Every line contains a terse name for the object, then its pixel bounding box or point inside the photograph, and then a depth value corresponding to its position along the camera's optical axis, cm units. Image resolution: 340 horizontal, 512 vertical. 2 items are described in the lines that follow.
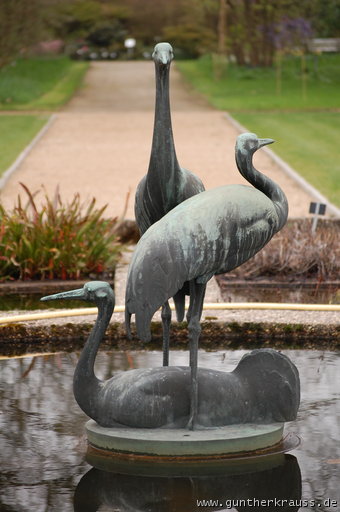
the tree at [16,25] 3703
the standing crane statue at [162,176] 617
